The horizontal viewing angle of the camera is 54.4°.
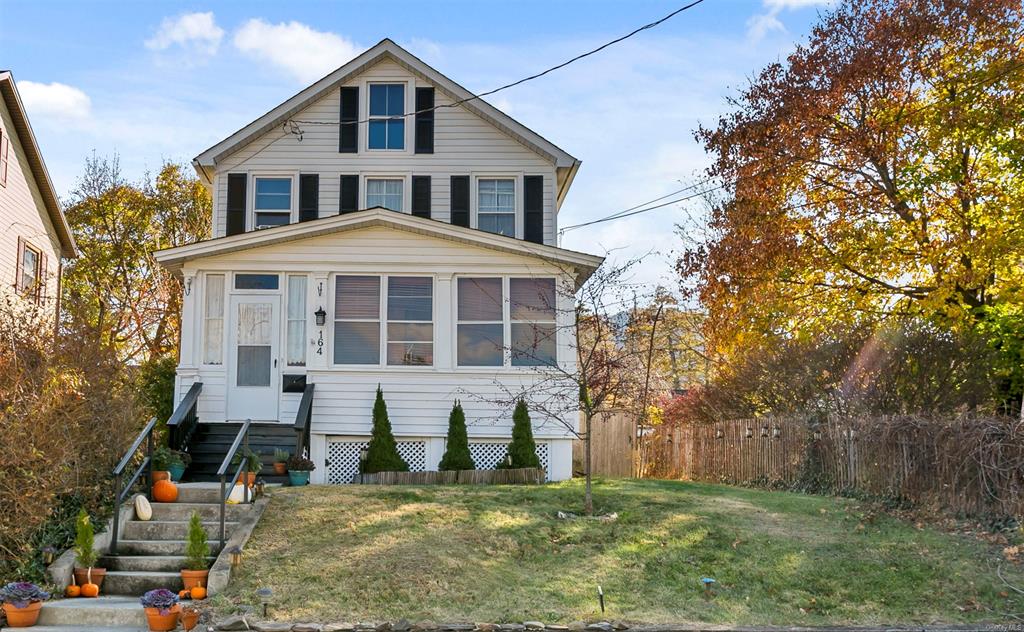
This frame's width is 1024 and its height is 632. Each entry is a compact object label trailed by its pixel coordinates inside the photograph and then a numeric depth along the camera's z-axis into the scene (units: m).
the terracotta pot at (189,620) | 8.82
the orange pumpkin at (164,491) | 12.21
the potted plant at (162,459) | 13.28
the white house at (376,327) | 16.52
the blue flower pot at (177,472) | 13.93
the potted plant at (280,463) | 14.86
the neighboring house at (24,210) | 24.38
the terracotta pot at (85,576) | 10.00
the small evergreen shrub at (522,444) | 16.28
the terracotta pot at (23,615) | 8.98
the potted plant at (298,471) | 14.55
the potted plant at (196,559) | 9.77
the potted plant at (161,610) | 8.77
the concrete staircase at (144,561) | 9.23
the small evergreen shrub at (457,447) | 16.14
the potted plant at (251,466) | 12.37
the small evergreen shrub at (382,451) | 15.95
